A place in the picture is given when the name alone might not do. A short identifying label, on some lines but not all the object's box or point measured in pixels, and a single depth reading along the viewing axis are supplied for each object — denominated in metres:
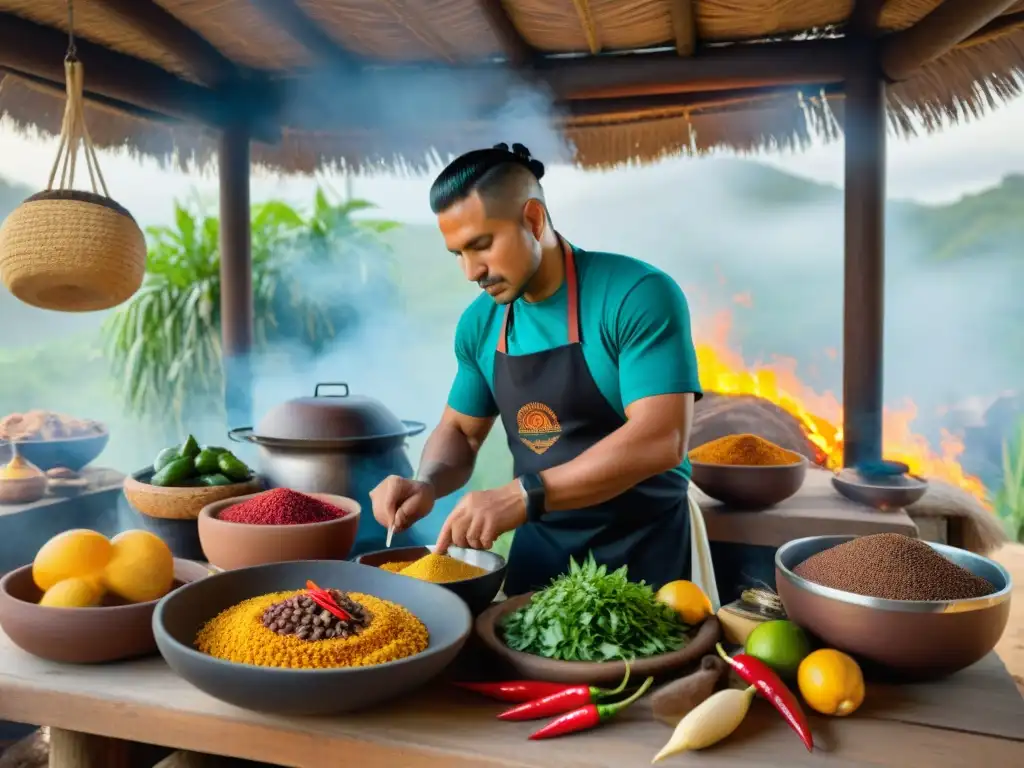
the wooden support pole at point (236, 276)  4.72
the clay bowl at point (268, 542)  1.72
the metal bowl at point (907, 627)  1.20
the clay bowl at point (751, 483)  3.09
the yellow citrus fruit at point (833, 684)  1.16
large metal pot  2.40
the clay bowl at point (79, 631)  1.33
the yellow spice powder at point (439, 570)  1.54
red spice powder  1.79
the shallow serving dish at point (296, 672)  1.10
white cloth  2.63
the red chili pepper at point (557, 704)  1.17
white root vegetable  1.08
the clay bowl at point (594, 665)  1.22
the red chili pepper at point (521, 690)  1.21
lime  1.25
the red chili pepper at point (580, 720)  1.13
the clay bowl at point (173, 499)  2.15
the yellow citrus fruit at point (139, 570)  1.43
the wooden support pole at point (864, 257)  3.89
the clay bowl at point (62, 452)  2.96
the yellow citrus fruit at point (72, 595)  1.36
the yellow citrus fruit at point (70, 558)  1.43
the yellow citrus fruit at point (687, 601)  1.41
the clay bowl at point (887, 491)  3.21
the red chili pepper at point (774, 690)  1.12
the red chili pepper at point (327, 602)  1.26
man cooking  1.85
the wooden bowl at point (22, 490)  2.66
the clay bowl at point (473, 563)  1.50
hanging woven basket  2.62
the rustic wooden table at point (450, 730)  1.09
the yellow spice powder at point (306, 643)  1.17
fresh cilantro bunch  1.28
